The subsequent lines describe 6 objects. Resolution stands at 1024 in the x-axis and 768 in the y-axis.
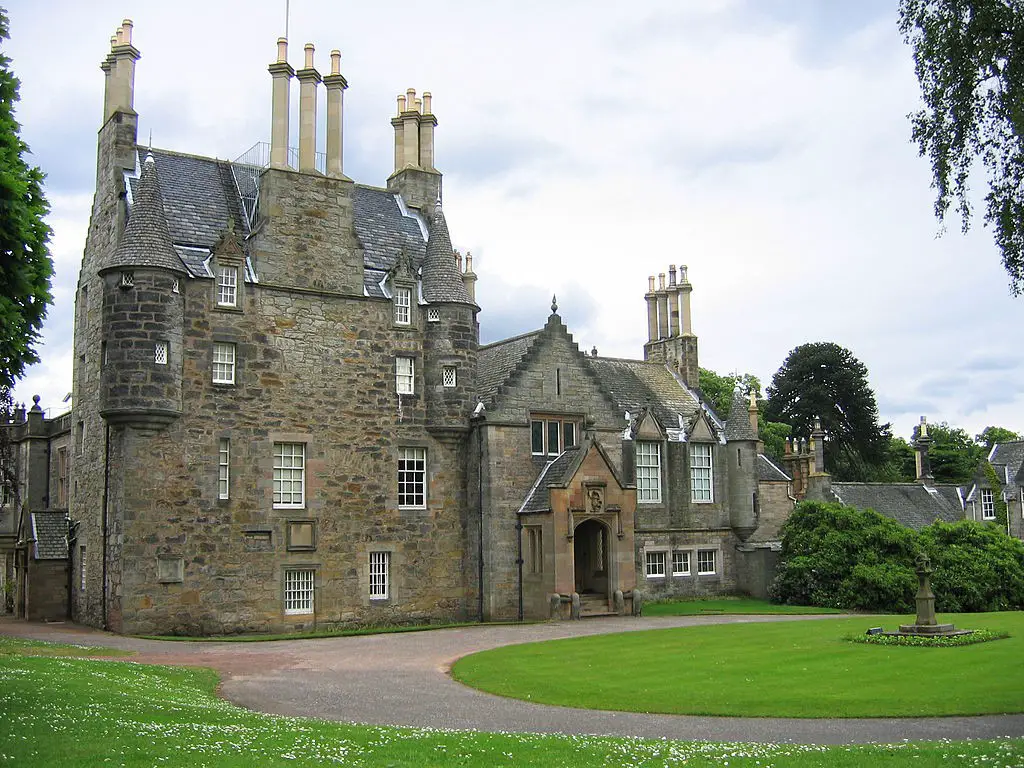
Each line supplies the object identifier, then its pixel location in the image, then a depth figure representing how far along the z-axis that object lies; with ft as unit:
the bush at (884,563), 131.03
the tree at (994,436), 335.26
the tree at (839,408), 266.36
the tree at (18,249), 54.49
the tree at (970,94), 54.90
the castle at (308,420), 107.65
